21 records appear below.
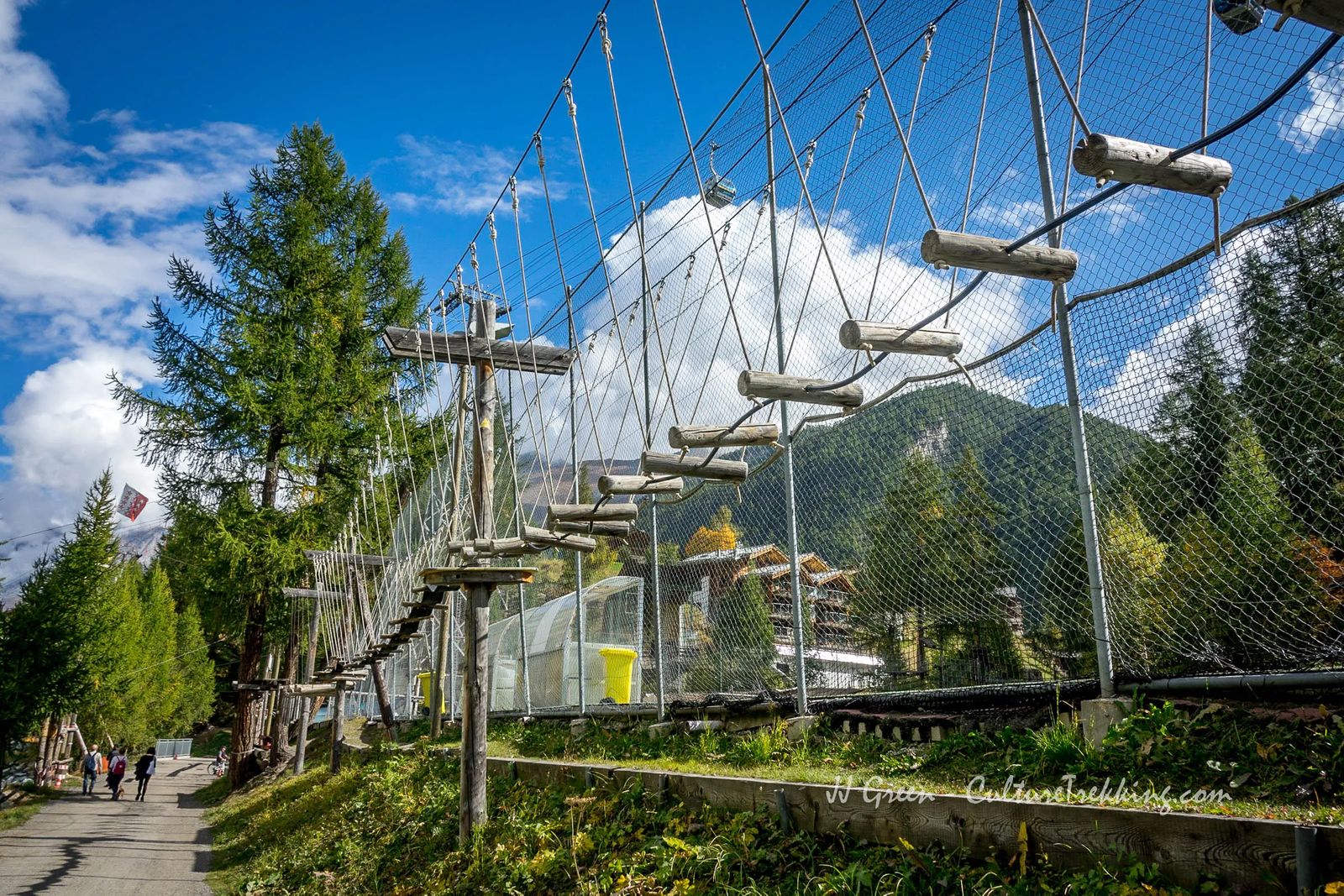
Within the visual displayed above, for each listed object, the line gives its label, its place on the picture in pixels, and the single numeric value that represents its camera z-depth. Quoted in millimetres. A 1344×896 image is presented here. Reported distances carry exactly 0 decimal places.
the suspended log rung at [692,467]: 6066
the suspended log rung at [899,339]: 4426
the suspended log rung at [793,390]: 5113
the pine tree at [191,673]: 44125
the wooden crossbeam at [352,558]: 15128
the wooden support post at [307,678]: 19000
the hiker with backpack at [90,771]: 23809
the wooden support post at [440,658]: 12601
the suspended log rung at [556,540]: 7801
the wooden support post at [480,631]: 7676
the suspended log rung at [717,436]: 5566
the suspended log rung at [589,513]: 7141
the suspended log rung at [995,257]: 3730
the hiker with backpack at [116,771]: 22562
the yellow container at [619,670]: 11844
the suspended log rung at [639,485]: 6234
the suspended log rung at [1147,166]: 3232
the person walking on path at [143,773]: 23203
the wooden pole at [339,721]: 15376
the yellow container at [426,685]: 19578
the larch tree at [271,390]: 20484
